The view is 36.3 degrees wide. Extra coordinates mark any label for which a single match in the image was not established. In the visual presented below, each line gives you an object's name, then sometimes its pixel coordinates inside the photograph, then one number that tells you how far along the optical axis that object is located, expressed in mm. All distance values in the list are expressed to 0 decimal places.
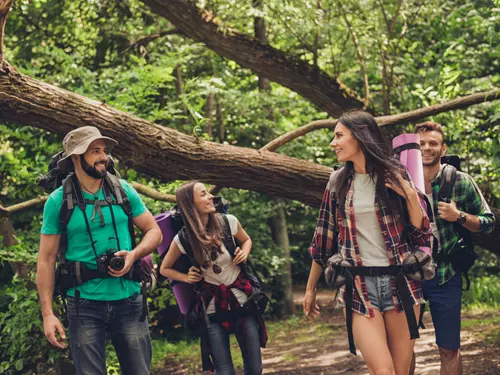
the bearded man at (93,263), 4613
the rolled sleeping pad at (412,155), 4910
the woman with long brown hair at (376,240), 4461
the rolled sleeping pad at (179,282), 5852
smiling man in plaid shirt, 5730
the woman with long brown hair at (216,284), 5609
